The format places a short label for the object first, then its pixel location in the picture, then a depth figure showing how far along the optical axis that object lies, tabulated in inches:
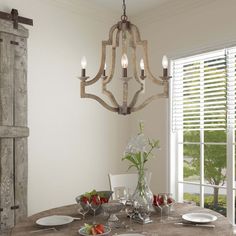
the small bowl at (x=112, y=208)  80.9
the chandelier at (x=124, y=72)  78.1
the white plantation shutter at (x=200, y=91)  124.8
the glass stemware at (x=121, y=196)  91.7
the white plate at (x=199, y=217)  81.6
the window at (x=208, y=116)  120.9
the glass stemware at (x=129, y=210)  79.7
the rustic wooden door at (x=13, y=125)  114.1
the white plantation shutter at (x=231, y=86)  119.3
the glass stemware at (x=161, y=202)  88.2
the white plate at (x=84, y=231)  71.3
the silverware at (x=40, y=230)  74.6
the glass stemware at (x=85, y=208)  83.7
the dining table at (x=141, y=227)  73.8
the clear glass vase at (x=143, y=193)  84.8
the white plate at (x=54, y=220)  79.2
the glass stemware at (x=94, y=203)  83.0
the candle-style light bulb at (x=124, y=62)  75.5
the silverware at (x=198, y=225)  78.1
